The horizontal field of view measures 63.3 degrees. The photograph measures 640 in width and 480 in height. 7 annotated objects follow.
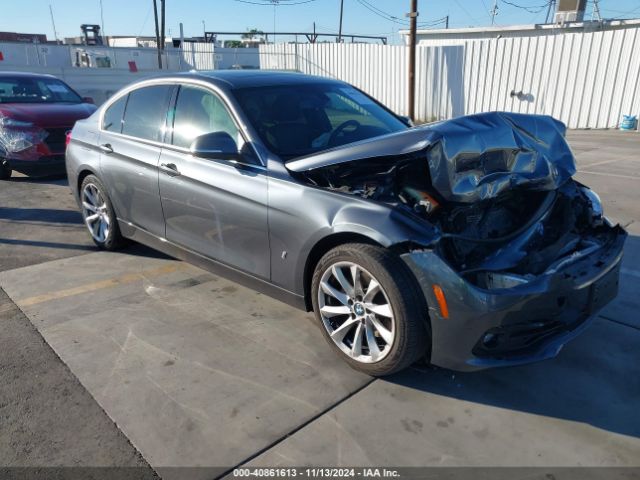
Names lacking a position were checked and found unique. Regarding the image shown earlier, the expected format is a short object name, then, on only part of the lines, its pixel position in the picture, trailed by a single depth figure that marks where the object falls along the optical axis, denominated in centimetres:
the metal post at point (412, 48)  1367
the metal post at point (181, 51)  2465
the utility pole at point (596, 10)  2712
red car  814
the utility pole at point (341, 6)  5081
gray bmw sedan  281
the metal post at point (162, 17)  3134
